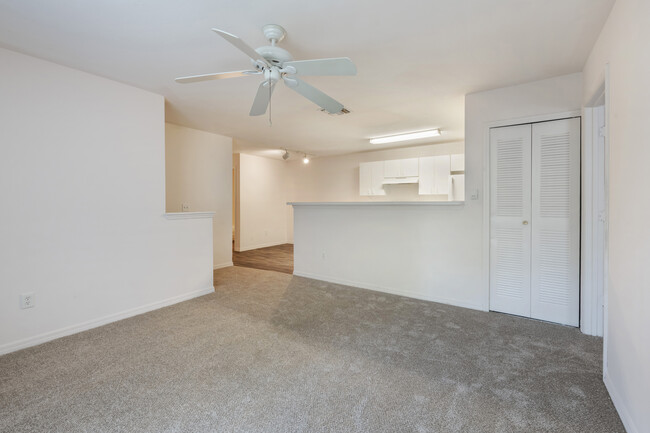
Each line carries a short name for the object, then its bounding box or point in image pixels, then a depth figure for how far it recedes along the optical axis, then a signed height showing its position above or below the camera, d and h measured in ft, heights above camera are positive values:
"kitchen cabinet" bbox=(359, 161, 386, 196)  20.25 +2.36
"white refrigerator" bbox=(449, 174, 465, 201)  17.58 +1.50
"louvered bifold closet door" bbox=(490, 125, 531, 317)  9.48 -0.30
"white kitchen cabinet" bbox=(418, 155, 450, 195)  17.29 +2.22
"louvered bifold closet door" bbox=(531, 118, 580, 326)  8.76 -0.38
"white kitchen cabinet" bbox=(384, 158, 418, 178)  18.54 +2.88
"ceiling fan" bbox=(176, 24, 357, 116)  5.73 +3.05
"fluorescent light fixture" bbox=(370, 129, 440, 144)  15.60 +4.28
